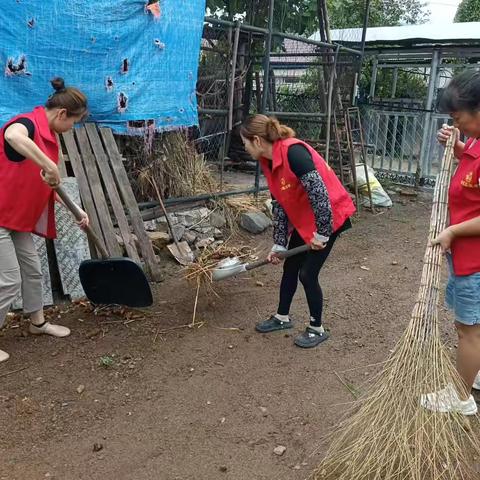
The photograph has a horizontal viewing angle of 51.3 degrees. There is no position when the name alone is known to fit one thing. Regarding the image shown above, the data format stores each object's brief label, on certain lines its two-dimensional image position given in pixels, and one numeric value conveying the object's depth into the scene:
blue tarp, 3.91
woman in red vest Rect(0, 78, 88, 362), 2.89
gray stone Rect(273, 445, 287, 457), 2.50
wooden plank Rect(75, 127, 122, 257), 4.30
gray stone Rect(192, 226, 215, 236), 5.54
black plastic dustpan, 3.57
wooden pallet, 4.29
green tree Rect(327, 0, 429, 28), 13.23
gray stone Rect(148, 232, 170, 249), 5.07
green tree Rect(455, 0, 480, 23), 18.45
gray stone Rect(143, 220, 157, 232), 5.27
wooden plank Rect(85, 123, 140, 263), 4.44
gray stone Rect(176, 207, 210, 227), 5.51
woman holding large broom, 2.18
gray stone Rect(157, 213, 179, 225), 5.40
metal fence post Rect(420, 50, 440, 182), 8.80
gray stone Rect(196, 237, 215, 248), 5.30
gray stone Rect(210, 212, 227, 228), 5.76
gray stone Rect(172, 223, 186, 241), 5.23
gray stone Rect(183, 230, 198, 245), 5.35
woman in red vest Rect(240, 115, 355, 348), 3.07
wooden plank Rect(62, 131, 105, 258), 4.26
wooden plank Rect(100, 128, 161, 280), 4.51
